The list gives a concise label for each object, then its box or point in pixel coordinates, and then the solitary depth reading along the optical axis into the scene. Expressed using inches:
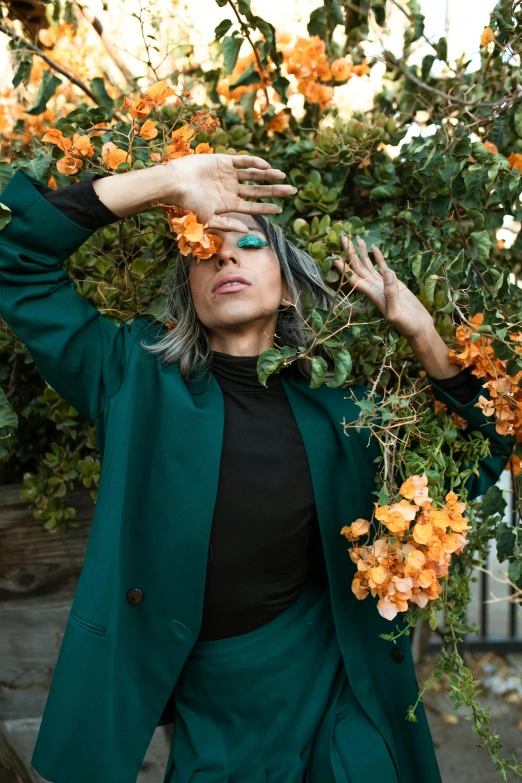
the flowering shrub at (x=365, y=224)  62.0
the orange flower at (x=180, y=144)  69.4
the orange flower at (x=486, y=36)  74.9
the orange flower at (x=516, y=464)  71.0
